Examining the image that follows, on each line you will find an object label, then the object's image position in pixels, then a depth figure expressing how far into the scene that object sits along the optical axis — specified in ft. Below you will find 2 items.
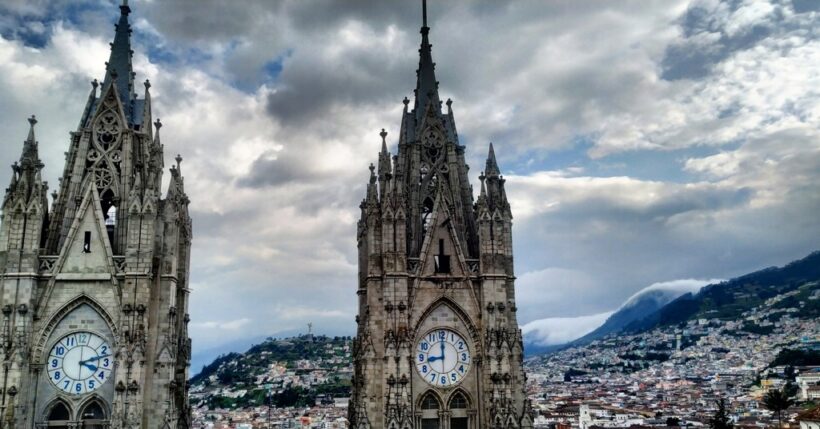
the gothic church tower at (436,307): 123.75
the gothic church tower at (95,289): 115.85
